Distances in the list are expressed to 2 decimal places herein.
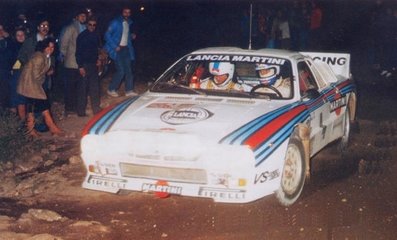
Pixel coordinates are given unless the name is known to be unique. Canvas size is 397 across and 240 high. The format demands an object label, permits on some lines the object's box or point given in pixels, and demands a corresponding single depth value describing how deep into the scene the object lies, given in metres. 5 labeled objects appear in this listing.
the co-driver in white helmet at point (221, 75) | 6.93
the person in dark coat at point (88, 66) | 9.66
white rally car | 5.19
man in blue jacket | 11.11
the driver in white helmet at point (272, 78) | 6.69
